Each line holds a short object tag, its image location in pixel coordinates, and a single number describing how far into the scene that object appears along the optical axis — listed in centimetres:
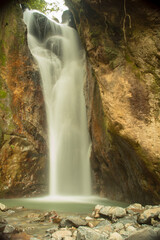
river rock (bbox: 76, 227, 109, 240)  316
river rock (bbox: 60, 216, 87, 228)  398
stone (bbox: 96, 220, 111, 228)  407
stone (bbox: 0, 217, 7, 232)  363
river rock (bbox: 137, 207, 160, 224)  400
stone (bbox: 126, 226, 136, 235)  357
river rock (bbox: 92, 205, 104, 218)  483
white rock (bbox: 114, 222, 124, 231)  376
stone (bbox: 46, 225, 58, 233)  374
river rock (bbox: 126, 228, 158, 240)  263
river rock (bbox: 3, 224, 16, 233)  352
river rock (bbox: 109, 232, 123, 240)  321
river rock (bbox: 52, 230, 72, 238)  343
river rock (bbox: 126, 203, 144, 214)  473
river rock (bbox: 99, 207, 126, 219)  449
